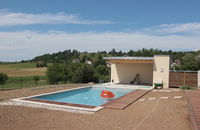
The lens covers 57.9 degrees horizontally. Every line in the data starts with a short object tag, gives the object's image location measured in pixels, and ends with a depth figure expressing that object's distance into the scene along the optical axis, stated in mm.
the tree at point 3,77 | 24572
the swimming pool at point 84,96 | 10480
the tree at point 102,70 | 30406
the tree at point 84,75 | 20875
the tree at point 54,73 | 27312
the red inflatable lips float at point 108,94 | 10945
